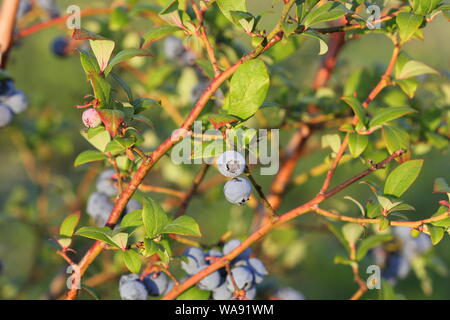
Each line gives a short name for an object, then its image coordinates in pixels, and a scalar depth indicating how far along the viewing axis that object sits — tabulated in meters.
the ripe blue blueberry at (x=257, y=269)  0.81
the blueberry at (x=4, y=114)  0.84
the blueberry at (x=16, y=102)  0.84
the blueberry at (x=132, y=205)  0.81
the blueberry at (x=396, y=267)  0.96
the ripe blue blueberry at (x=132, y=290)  0.79
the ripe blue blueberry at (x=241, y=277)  0.79
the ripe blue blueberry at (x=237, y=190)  0.74
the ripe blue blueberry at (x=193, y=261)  0.79
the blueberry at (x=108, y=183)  0.83
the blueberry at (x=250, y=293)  0.80
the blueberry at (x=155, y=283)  0.80
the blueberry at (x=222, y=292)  0.80
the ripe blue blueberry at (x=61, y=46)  1.02
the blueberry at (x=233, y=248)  0.80
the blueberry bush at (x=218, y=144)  0.73
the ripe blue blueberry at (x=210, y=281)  0.79
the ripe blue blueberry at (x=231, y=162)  0.72
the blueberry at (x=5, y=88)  0.84
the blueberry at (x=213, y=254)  0.81
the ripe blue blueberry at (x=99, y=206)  0.85
